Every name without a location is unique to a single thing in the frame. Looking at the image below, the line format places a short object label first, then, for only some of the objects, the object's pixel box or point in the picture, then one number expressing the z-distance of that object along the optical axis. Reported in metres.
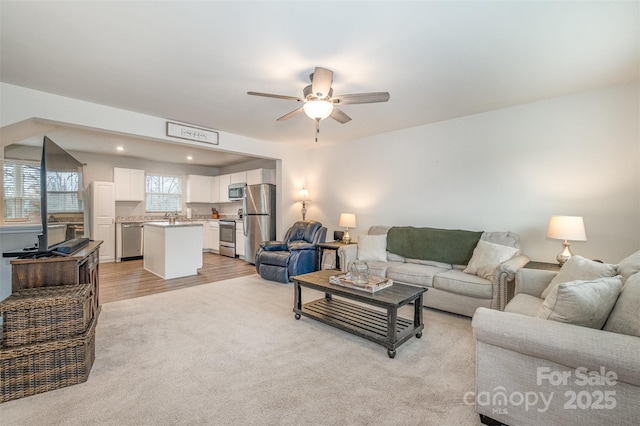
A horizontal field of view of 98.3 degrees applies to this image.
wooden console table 2.00
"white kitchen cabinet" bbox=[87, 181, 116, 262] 6.08
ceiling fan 2.38
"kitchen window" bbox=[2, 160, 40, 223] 4.58
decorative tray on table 2.58
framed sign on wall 4.02
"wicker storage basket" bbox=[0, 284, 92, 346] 1.73
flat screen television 2.13
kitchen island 4.64
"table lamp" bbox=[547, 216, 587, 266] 2.67
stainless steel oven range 6.83
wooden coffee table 2.28
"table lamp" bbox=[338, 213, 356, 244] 4.70
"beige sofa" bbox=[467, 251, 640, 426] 1.23
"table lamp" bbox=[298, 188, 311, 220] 5.71
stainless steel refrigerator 5.93
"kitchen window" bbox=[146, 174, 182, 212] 7.22
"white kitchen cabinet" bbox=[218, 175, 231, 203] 7.42
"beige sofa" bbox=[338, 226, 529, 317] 2.89
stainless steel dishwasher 6.40
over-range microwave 6.84
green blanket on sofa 3.49
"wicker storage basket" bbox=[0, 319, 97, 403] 1.71
